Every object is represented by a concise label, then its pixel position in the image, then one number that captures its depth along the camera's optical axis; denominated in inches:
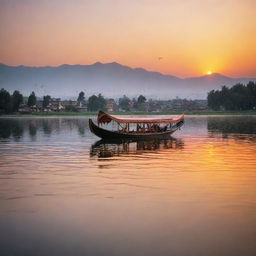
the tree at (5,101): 7190.9
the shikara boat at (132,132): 1952.5
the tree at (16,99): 7460.1
